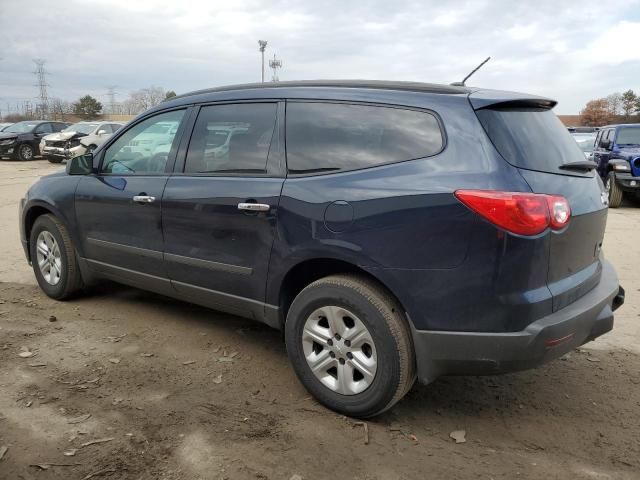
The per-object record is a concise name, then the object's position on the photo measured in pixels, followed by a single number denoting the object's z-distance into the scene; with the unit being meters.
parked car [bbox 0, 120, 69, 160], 22.45
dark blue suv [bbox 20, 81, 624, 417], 2.57
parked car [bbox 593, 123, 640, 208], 11.10
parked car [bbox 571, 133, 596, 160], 16.46
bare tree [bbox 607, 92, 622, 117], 65.75
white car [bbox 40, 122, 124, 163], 21.53
